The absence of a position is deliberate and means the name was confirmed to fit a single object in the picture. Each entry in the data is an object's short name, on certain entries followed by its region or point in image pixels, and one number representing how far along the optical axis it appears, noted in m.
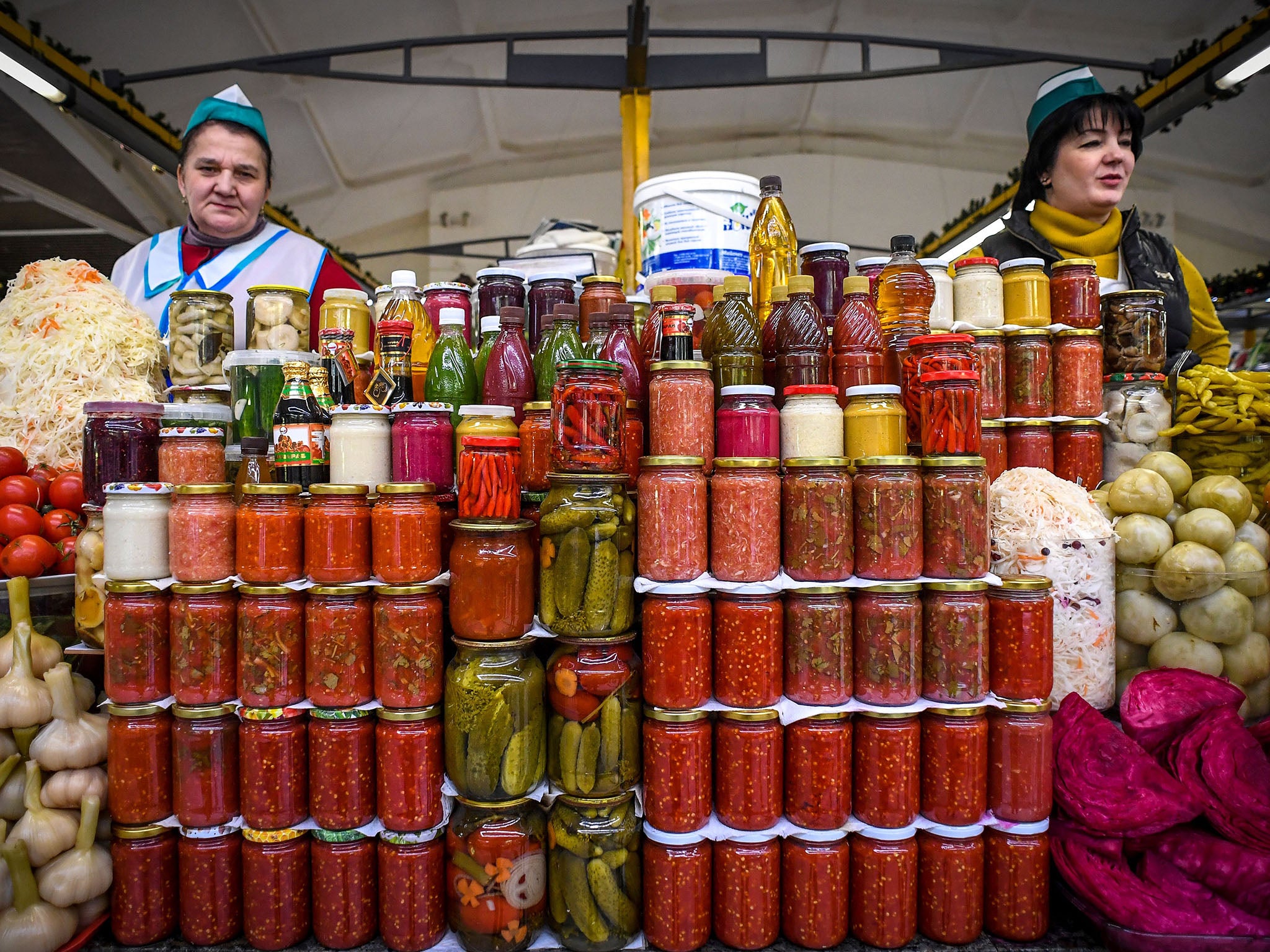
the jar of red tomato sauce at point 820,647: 1.66
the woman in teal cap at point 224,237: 2.86
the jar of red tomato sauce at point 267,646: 1.70
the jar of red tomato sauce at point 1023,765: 1.69
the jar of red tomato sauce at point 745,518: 1.66
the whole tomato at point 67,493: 2.28
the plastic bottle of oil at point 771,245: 2.29
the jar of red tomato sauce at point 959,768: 1.68
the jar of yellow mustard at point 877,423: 1.74
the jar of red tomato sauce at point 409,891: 1.68
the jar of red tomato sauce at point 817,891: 1.66
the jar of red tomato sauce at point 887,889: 1.67
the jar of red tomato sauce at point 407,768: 1.68
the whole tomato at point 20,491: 2.19
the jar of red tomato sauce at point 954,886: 1.68
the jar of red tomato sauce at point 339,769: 1.70
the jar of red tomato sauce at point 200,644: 1.72
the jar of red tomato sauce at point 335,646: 1.68
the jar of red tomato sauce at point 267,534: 1.70
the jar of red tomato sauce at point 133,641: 1.74
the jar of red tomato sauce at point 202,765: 1.74
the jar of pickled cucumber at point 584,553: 1.61
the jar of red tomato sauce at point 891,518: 1.66
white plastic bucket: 2.33
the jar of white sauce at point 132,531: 1.76
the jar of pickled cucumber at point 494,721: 1.62
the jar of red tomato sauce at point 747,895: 1.66
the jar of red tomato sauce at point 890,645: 1.67
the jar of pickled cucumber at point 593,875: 1.65
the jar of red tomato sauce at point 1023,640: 1.71
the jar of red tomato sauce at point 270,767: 1.71
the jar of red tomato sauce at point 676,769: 1.65
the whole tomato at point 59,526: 2.21
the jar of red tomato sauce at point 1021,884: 1.68
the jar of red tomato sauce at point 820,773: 1.67
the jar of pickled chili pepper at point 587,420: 1.60
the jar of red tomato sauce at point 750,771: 1.66
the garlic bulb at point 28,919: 1.63
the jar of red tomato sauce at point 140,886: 1.74
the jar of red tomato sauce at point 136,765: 1.74
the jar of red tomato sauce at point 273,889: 1.71
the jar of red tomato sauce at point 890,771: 1.67
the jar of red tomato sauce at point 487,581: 1.63
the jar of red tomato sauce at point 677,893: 1.66
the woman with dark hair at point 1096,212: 2.65
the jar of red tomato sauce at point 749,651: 1.66
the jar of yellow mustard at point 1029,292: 2.27
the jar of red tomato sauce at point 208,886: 1.73
